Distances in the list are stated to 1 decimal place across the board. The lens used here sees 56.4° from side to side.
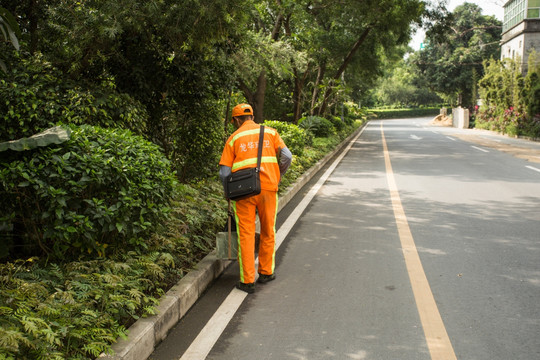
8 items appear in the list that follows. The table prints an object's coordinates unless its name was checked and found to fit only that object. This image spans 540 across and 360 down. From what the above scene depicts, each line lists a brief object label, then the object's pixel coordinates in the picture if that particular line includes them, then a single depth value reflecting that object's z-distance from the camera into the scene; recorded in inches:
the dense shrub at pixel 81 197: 164.6
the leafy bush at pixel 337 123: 1202.1
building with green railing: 1644.9
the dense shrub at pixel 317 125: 885.2
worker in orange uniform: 188.5
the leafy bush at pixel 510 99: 1249.3
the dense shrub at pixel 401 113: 3395.7
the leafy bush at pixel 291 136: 556.4
